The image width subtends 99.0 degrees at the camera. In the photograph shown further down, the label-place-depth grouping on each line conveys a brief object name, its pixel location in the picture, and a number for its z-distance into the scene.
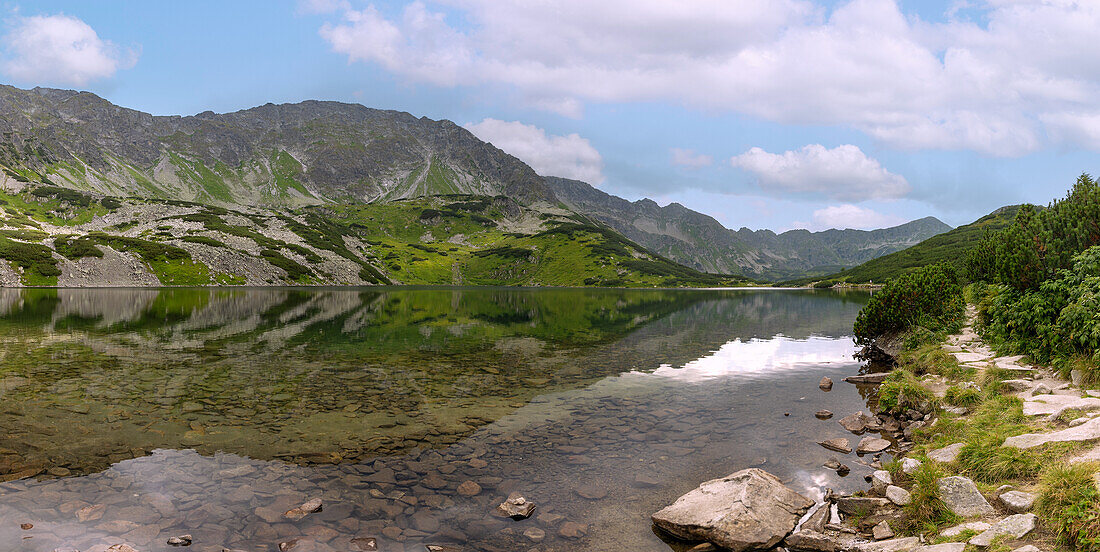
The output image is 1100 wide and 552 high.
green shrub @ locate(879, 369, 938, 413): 20.98
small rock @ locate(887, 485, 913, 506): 12.46
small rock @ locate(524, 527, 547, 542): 11.93
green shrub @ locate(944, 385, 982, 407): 18.98
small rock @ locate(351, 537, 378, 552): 11.32
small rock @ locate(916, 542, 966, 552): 9.08
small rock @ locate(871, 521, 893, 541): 11.11
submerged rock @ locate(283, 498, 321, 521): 12.73
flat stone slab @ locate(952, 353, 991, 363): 24.58
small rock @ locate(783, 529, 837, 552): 11.18
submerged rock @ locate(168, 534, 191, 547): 11.25
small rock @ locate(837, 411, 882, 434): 20.80
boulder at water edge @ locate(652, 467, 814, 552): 11.55
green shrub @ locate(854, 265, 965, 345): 34.31
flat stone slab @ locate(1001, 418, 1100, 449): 11.65
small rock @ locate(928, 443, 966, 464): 14.14
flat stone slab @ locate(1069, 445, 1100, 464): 10.31
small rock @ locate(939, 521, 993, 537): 9.68
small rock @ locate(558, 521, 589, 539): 12.18
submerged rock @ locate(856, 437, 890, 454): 18.03
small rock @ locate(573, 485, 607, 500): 14.39
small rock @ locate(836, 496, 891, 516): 12.70
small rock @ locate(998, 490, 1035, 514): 9.73
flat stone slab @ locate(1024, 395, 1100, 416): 14.37
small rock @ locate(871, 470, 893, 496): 13.84
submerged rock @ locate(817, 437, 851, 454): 18.27
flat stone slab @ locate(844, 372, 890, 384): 30.02
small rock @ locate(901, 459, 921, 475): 14.25
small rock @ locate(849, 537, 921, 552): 10.21
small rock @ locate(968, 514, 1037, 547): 8.73
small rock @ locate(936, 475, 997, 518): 10.55
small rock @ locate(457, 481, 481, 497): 14.47
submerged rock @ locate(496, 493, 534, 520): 13.04
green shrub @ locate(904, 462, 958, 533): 10.73
